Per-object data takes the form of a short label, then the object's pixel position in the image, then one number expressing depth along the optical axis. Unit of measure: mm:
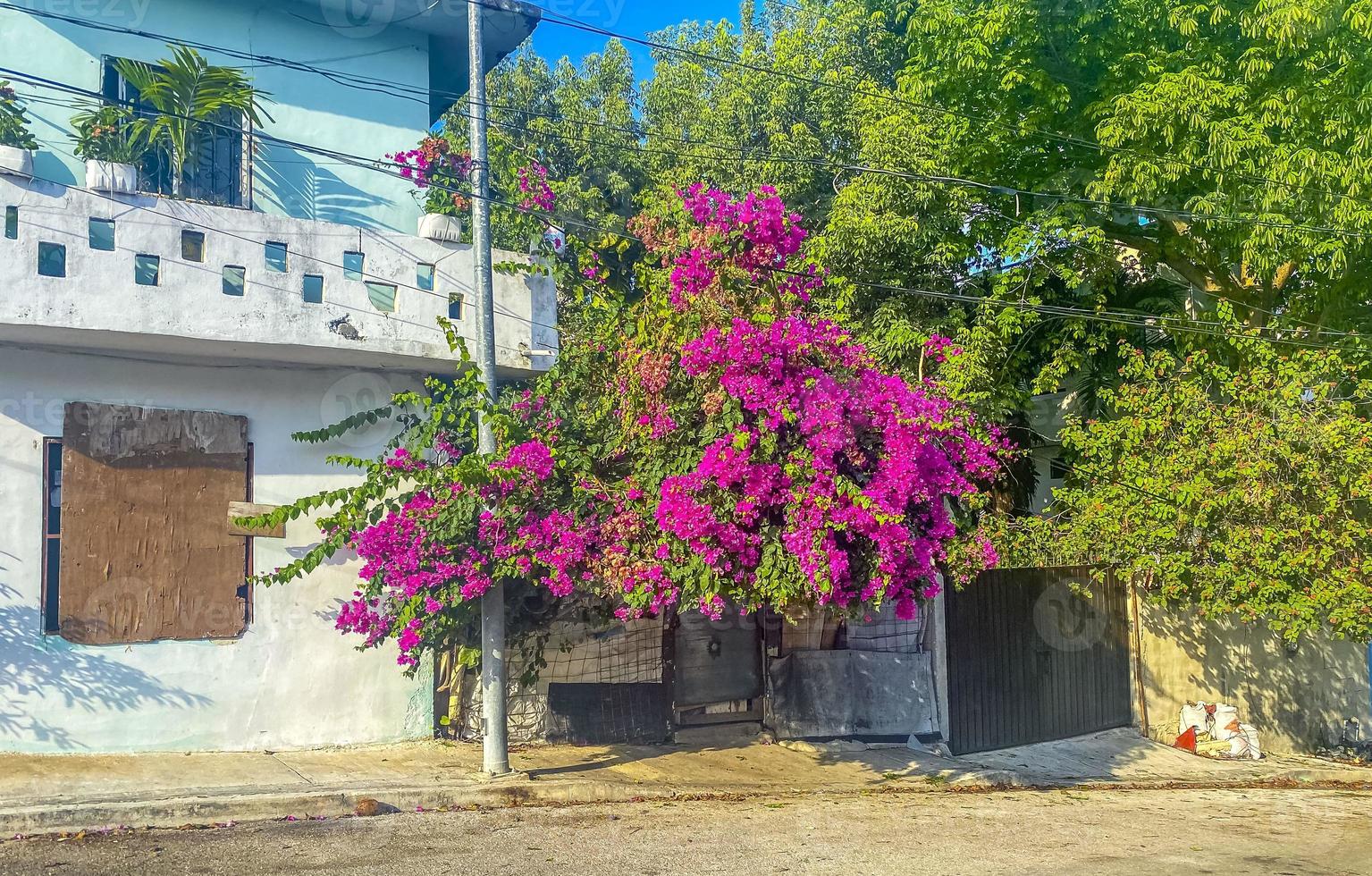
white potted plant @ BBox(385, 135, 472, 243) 10461
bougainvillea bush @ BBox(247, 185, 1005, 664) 7965
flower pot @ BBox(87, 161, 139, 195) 8898
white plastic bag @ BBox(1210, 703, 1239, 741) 13695
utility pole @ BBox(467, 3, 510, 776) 9266
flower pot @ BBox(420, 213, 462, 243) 10414
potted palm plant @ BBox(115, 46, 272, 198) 9508
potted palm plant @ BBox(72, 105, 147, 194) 9172
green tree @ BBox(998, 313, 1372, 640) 11172
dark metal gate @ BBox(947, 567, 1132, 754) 12602
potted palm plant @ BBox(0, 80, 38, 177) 8555
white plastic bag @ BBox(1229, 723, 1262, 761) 13562
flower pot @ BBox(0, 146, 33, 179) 8523
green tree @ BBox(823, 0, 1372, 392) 11797
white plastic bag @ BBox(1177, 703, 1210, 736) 13867
